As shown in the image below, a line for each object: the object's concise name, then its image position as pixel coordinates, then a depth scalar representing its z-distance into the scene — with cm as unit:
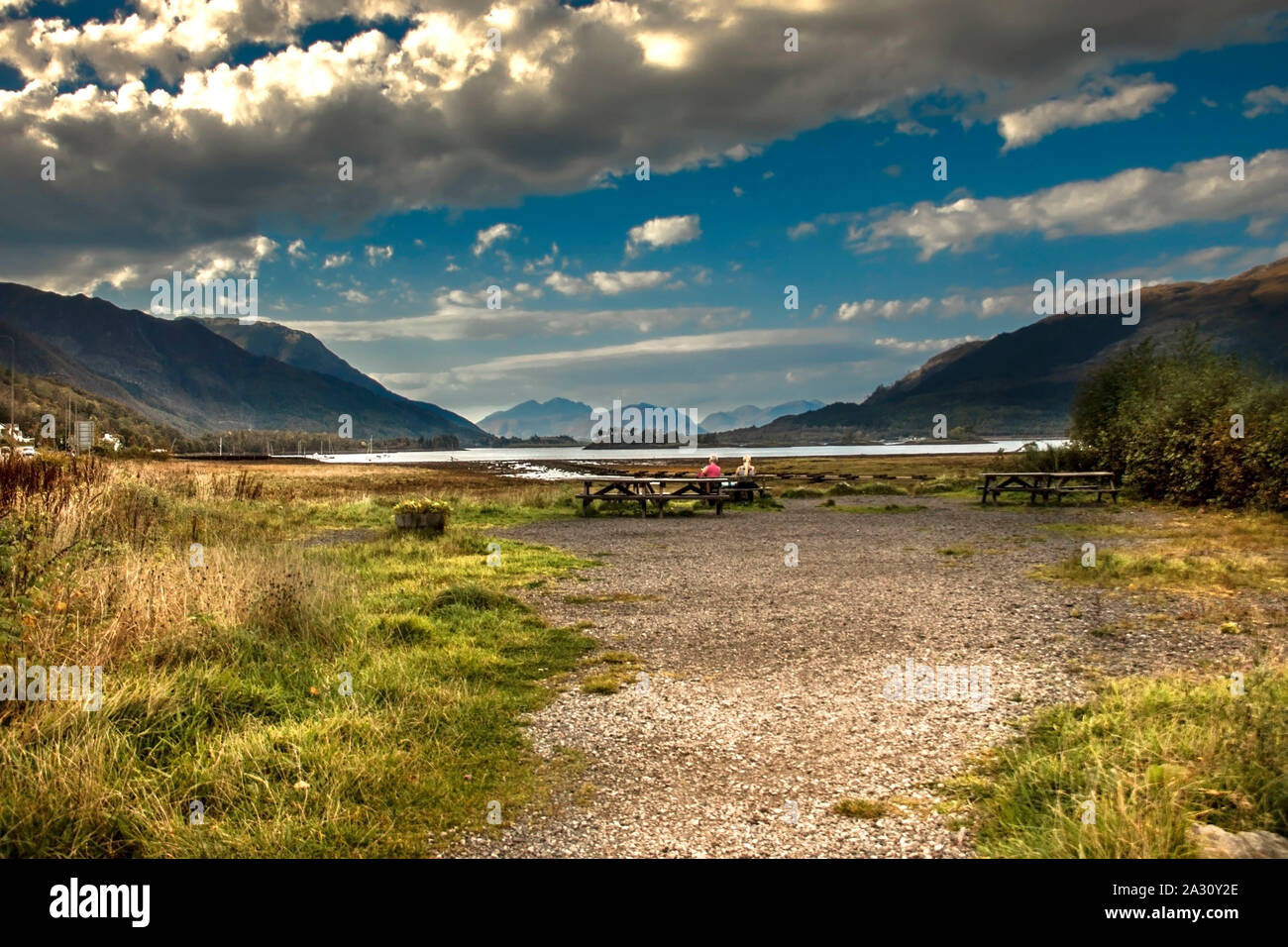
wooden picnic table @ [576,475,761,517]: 2681
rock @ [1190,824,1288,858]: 364
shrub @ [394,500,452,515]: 1938
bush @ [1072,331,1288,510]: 2230
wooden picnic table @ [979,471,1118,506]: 2881
